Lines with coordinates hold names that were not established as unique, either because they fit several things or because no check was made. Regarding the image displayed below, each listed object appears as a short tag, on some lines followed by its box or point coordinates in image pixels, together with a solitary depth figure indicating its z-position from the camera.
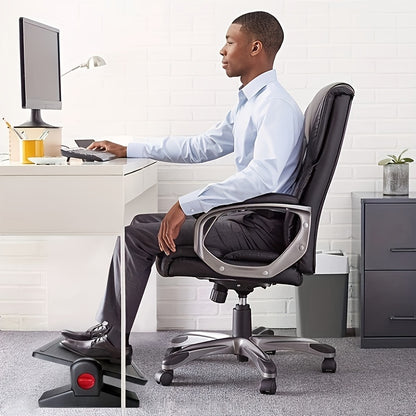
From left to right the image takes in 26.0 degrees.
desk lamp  4.05
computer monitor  3.36
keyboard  3.13
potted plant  4.01
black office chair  3.17
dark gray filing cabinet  3.91
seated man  3.16
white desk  2.79
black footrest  3.25
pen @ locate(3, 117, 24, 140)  3.07
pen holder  3.03
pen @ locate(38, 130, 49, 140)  3.11
